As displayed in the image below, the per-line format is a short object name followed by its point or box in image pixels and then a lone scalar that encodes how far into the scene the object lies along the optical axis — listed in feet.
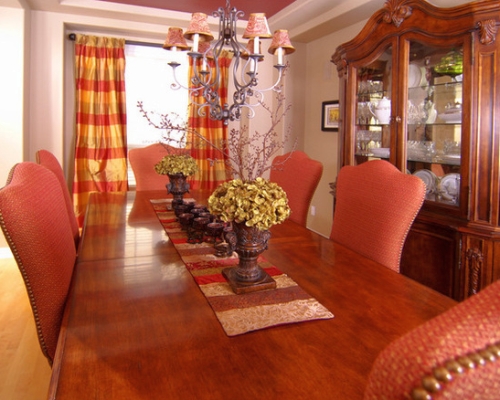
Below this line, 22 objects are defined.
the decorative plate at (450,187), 7.85
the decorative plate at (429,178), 8.51
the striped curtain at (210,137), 15.15
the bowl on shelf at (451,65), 7.64
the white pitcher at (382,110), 9.39
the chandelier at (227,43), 7.29
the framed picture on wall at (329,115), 13.52
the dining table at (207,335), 2.56
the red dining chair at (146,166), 11.23
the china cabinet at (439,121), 7.11
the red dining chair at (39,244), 3.41
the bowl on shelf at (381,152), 9.39
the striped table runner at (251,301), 3.40
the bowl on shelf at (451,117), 7.75
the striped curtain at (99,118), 13.60
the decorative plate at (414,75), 8.73
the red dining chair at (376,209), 5.18
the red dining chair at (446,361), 1.03
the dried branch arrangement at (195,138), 14.50
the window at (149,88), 14.55
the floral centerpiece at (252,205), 3.81
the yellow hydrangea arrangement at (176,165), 7.84
